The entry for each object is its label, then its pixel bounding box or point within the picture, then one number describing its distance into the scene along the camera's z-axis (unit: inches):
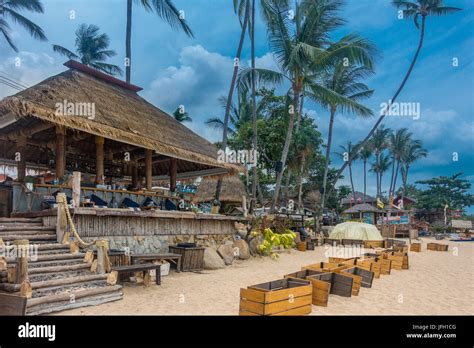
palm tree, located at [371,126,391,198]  1861.5
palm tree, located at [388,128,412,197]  1894.7
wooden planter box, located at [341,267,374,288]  333.4
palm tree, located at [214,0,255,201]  684.7
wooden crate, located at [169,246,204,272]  390.8
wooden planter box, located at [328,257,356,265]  371.6
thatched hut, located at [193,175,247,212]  994.1
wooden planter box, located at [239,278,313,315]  200.5
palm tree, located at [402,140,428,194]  2022.3
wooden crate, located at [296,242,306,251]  690.2
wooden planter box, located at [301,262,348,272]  314.2
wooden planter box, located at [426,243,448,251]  809.5
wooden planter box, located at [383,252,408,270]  472.1
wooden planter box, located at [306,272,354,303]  286.0
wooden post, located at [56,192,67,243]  296.0
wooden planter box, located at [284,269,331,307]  249.3
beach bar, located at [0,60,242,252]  338.3
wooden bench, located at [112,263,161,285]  273.2
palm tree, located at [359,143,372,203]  1906.6
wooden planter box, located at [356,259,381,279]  377.2
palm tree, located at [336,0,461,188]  928.3
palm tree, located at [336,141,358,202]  1685.2
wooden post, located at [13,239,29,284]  216.5
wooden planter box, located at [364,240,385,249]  839.1
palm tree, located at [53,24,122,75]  1049.5
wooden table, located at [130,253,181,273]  321.1
